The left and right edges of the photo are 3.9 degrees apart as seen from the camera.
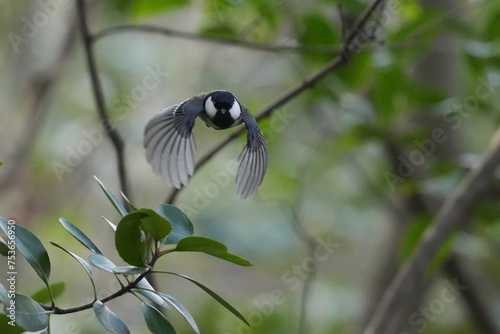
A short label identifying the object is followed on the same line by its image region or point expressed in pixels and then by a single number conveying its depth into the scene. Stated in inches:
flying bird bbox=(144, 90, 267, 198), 162.3
